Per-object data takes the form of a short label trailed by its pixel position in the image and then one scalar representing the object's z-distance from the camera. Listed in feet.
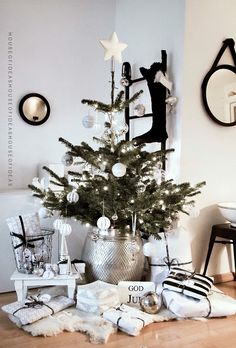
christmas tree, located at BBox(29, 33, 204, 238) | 8.48
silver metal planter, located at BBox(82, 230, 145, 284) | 8.61
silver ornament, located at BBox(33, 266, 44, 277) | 8.13
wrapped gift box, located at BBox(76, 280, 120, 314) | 7.75
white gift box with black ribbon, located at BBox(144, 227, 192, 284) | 8.89
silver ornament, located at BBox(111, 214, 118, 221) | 8.50
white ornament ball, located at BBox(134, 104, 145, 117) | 9.25
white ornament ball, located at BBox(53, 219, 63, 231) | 8.28
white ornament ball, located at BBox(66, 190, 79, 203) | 8.19
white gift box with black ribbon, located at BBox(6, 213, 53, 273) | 8.30
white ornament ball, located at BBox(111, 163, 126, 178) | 7.96
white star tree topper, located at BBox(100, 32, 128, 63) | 8.92
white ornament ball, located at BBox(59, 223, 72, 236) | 8.24
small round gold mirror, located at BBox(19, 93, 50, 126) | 10.92
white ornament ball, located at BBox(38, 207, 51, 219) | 8.73
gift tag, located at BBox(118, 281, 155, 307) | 8.23
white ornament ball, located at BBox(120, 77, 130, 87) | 10.62
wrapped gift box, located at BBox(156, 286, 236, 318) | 7.71
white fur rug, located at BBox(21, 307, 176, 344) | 6.91
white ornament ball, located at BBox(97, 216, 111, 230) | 8.10
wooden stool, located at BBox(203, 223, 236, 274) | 9.36
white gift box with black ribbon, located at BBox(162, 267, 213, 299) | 7.89
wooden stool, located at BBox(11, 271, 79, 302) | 8.05
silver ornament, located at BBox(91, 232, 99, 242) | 8.79
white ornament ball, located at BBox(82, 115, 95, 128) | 8.64
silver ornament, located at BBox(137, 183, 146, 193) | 8.60
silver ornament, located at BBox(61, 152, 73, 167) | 8.49
